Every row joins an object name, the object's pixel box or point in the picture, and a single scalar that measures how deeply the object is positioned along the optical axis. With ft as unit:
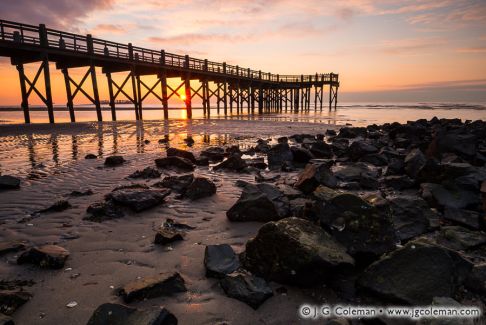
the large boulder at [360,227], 9.30
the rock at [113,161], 25.67
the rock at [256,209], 13.73
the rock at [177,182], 18.51
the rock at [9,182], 18.48
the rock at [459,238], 11.15
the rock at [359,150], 28.78
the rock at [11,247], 10.60
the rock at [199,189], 17.17
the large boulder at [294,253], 8.37
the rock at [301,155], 27.18
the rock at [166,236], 11.60
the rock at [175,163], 24.85
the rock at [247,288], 8.13
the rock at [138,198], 14.92
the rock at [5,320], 6.62
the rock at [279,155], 26.76
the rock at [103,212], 14.12
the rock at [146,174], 21.76
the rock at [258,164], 26.09
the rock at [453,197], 14.48
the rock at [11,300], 7.54
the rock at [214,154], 29.14
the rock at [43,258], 9.73
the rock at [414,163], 20.67
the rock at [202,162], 26.64
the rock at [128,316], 6.53
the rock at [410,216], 12.02
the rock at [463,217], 12.69
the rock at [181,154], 27.62
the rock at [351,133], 48.55
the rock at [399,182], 19.13
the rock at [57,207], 15.03
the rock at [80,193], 17.60
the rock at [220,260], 9.39
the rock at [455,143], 25.65
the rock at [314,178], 18.01
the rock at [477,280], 8.18
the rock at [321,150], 30.38
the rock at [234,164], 24.36
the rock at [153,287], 8.11
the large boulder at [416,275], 7.60
